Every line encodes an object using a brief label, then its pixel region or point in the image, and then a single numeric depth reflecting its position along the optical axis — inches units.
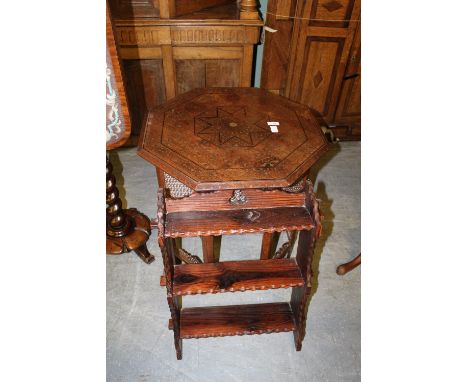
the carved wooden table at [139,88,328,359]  55.6
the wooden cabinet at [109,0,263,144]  99.7
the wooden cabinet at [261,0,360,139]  107.5
